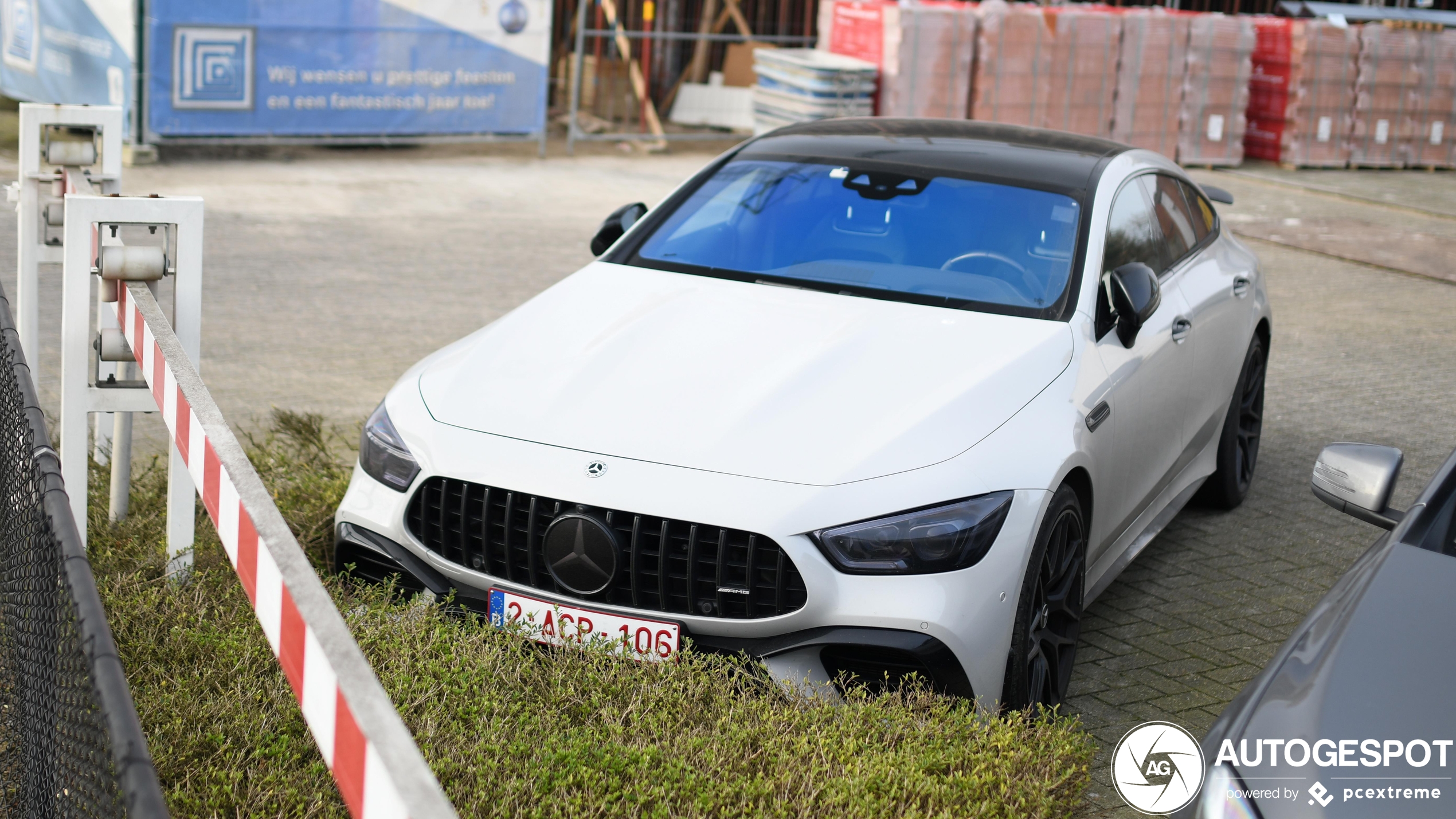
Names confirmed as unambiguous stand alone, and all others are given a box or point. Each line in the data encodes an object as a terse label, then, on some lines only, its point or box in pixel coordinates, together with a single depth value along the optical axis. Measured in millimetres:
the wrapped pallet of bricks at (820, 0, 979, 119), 15633
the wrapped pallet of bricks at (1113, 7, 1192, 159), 16688
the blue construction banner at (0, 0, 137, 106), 12773
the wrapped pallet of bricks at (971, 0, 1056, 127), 15875
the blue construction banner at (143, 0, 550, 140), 12812
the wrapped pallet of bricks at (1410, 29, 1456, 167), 18078
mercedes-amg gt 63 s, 3303
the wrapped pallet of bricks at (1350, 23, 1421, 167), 17781
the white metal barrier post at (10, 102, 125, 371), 4660
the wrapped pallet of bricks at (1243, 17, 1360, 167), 17469
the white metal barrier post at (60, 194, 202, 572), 3570
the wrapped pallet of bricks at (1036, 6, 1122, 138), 16297
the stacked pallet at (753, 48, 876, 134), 15289
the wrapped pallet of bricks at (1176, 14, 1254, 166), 17047
